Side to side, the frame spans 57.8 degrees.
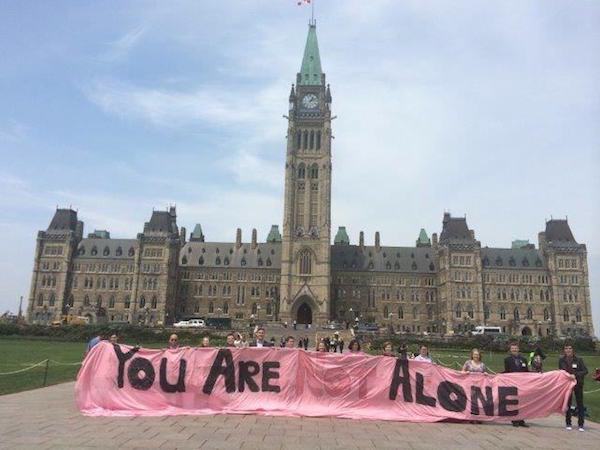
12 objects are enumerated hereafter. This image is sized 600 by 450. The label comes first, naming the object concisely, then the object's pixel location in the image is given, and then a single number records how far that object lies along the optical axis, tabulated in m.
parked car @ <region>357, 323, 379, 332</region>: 87.48
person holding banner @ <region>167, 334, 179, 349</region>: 16.61
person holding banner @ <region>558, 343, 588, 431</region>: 14.52
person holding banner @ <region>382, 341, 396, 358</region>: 16.44
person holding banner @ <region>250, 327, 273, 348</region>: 17.48
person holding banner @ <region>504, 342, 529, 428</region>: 15.81
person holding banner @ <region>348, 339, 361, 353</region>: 17.09
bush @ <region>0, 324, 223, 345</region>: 65.44
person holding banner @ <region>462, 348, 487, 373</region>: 15.54
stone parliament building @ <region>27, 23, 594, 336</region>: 98.56
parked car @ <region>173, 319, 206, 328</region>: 83.56
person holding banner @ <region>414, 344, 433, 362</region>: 16.88
